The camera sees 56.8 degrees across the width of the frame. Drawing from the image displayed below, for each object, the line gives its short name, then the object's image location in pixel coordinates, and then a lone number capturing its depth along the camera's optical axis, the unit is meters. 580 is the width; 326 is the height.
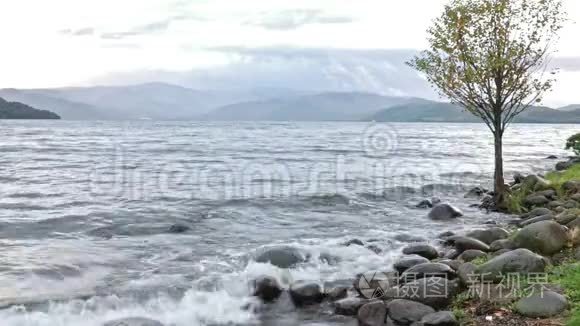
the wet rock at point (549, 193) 21.08
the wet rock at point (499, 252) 11.80
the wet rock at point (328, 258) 14.02
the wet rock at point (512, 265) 9.90
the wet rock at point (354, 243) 15.73
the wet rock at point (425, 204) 23.98
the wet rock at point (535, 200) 20.59
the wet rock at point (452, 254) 13.58
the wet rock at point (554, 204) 18.84
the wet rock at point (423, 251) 14.00
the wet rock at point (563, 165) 33.49
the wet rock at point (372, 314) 9.47
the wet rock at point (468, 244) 13.42
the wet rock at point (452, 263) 11.60
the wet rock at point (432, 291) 9.58
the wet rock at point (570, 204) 17.83
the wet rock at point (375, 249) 15.03
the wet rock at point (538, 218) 15.12
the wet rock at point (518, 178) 29.46
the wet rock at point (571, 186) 20.96
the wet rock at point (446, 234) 16.99
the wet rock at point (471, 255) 12.57
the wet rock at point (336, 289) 11.06
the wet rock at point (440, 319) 8.51
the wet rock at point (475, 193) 27.54
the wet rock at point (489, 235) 14.42
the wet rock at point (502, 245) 12.32
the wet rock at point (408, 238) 16.62
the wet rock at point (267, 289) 11.26
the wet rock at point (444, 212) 20.94
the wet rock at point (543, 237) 11.56
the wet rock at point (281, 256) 13.58
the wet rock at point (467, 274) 10.19
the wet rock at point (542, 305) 7.82
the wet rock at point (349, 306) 10.14
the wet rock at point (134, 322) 9.41
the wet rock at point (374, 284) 10.84
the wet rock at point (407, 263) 12.53
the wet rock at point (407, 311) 9.21
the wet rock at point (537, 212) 17.77
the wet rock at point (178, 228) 17.88
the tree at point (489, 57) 19.94
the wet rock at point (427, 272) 10.85
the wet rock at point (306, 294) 10.95
